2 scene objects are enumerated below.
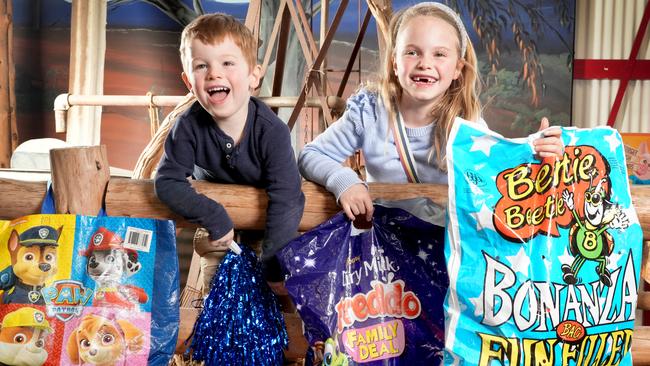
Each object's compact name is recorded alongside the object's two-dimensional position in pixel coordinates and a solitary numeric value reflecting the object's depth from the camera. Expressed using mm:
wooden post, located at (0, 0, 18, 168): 4457
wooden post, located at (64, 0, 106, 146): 4629
